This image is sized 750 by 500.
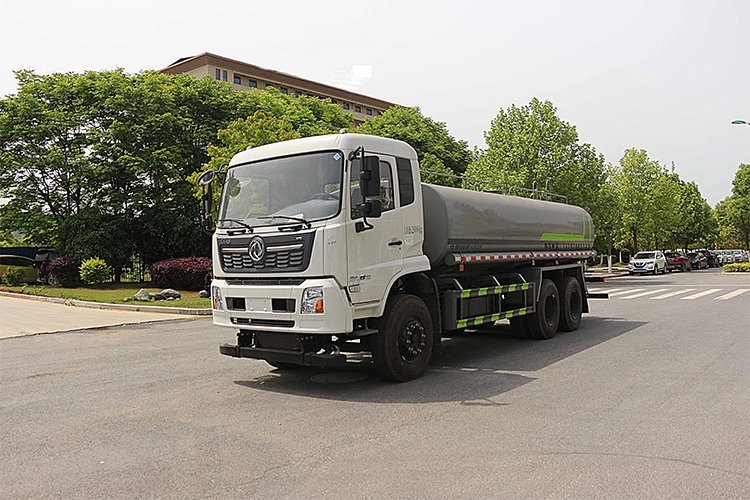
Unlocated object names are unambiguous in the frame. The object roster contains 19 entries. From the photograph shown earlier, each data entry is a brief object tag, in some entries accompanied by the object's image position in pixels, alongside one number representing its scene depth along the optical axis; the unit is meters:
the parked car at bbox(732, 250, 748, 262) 71.50
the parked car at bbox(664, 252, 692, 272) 49.92
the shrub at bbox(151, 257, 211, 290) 23.55
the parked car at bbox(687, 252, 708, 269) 55.89
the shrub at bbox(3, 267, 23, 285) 27.22
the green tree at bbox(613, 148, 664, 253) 49.03
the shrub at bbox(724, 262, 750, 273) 41.84
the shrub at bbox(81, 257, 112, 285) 24.75
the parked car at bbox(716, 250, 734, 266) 67.49
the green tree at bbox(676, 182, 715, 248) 64.94
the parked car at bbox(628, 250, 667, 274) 42.91
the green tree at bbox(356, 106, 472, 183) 43.72
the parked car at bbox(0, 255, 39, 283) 27.98
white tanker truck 7.18
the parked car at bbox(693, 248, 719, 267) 61.74
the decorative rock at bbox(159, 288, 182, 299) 20.61
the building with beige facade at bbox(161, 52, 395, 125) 70.44
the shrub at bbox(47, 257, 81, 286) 25.67
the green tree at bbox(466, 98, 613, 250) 32.22
